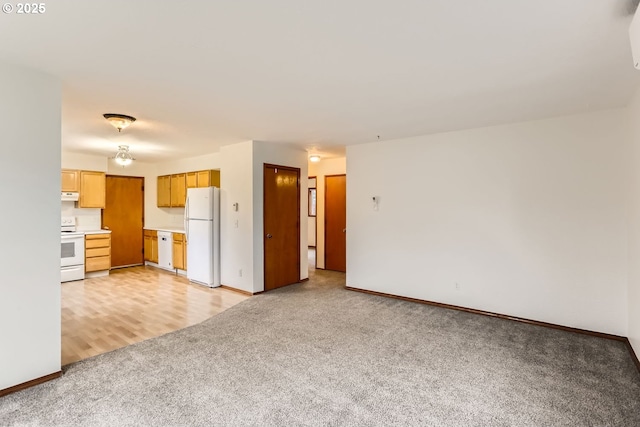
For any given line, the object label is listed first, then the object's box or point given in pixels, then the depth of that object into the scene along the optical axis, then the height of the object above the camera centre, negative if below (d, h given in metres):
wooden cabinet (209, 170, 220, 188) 6.34 +0.64
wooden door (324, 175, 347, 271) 6.87 -0.24
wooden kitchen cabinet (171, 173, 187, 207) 6.93 +0.48
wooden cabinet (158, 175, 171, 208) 7.38 +0.48
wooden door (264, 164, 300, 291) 5.33 -0.26
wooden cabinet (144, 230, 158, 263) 7.30 -0.78
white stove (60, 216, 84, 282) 5.90 -0.81
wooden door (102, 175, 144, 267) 7.22 -0.13
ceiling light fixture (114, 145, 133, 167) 5.19 +1.03
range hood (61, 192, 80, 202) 6.23 +0.29
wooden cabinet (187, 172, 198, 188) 6.57 +0.66
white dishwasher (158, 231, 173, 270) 6.83 -0.82
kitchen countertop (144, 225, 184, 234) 6.76 -0.38
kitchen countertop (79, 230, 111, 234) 6.37 -0.39
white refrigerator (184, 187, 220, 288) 5.55 -0.39
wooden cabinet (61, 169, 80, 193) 6.27 +0.62
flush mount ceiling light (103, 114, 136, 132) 3.65 +1.06
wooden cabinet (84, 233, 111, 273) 6.22 -0.79
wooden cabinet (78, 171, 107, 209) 6.49 +0.46
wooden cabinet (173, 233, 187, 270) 6.44 -0.81
